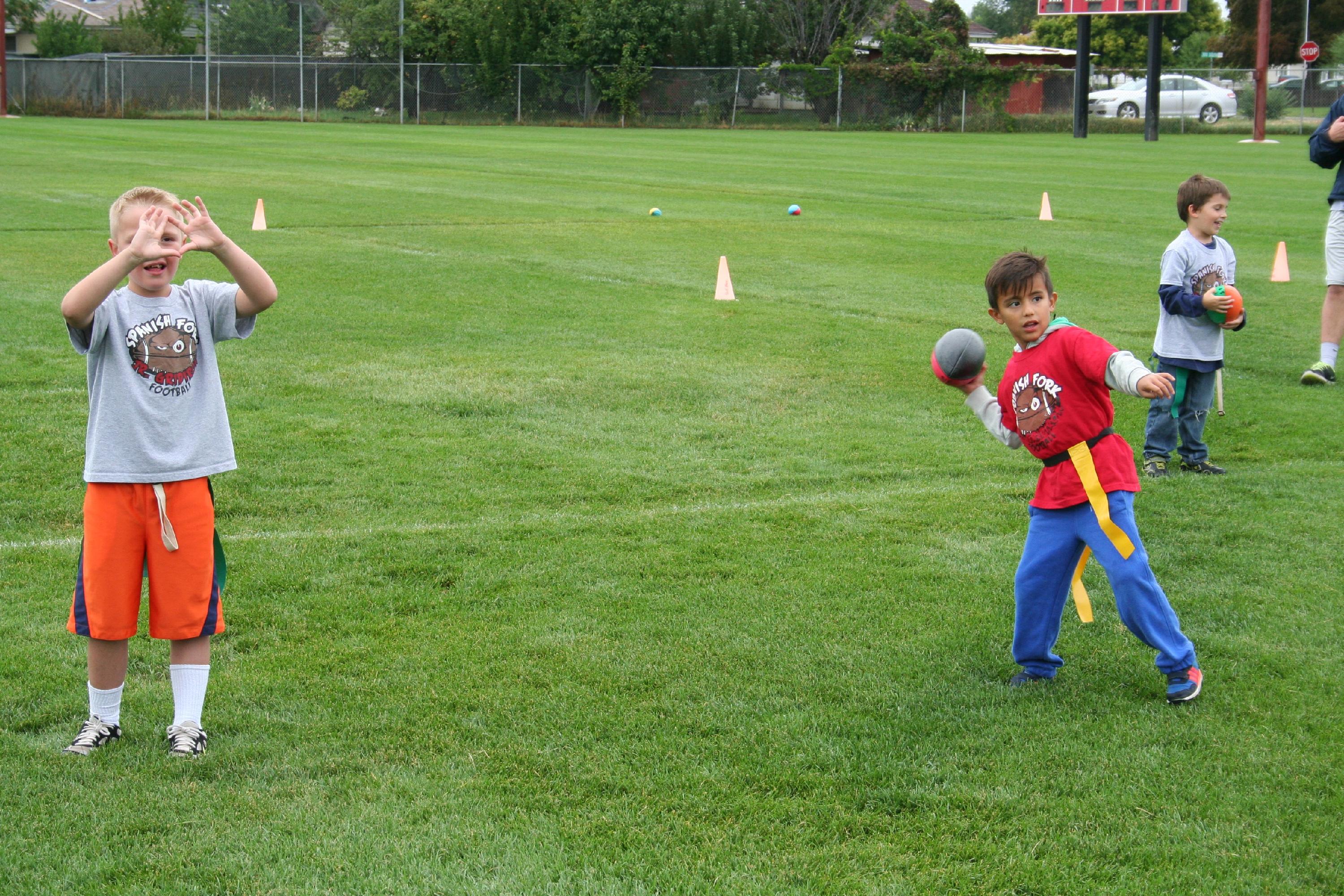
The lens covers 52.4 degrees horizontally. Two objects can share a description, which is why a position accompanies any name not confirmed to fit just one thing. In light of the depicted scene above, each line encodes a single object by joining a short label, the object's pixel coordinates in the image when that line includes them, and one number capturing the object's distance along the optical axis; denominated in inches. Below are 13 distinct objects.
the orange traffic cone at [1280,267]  569.6
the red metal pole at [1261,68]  1715.1
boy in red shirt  173.0
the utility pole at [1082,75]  1736.0
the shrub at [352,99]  2069.4
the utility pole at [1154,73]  1681.8
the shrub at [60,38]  2253.9
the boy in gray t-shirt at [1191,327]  292.4
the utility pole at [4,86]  1849.2
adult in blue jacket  382.9
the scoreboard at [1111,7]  1758.1
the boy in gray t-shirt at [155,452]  157.8
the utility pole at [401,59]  2037.4
